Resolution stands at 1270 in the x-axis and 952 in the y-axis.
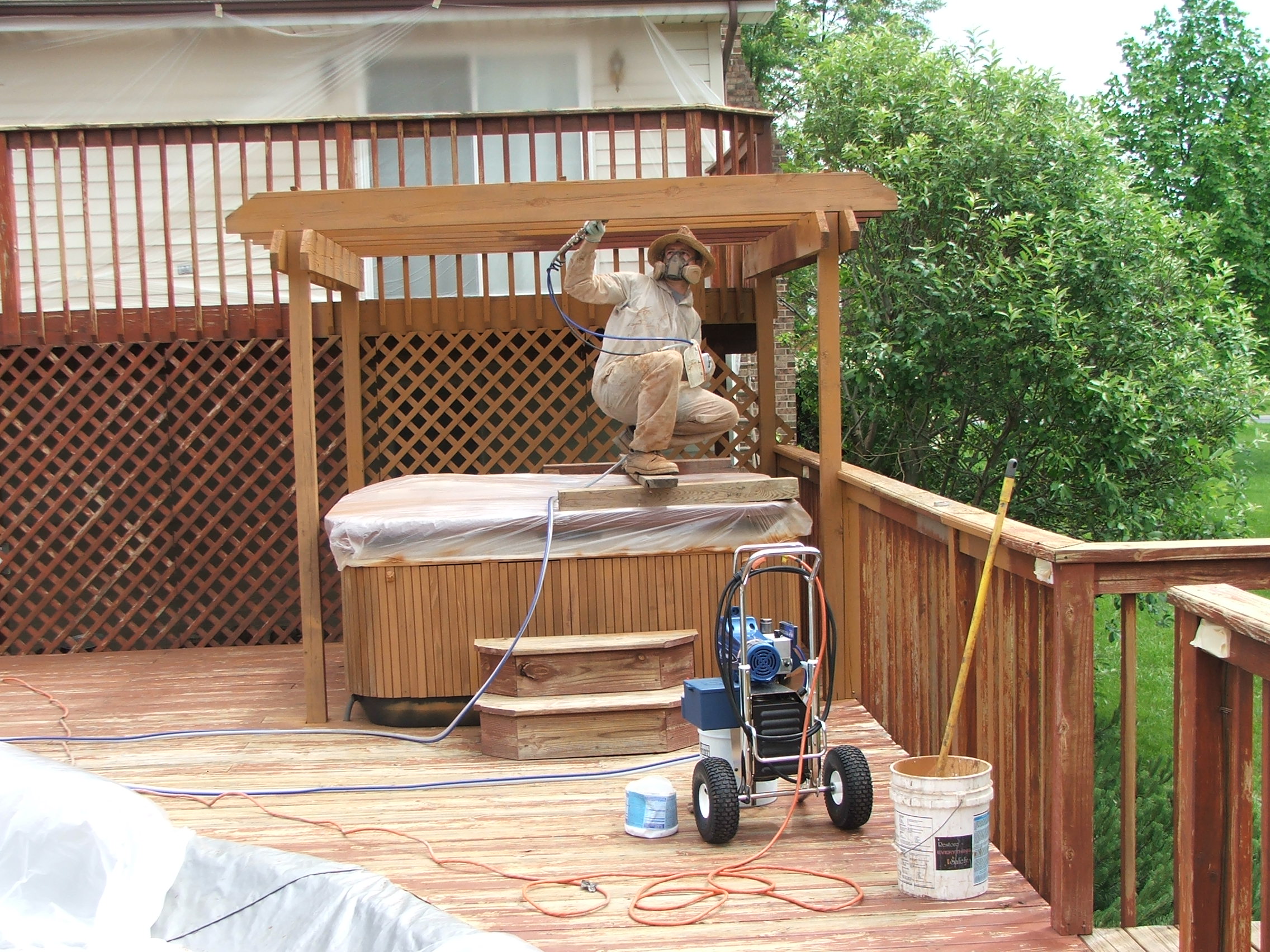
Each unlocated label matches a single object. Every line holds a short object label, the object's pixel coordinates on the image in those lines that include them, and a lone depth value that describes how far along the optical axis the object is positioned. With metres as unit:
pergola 5.31
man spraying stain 5.43
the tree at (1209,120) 18.31
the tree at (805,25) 19.94
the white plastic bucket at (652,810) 3.89
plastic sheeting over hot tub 5.33
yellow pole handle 3.19
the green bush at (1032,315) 8.95
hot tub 5.35
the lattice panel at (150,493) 7.47
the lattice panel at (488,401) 7.40
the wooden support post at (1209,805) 2.53
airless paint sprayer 3.82
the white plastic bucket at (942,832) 3.23
